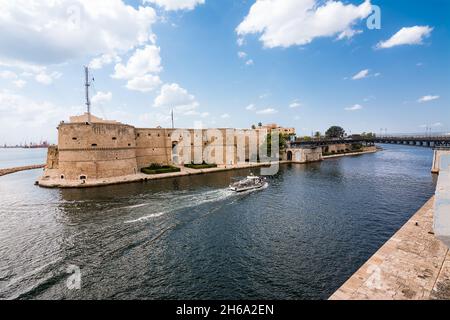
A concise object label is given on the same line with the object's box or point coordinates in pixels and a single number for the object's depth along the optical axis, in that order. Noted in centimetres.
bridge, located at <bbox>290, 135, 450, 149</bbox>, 8034
